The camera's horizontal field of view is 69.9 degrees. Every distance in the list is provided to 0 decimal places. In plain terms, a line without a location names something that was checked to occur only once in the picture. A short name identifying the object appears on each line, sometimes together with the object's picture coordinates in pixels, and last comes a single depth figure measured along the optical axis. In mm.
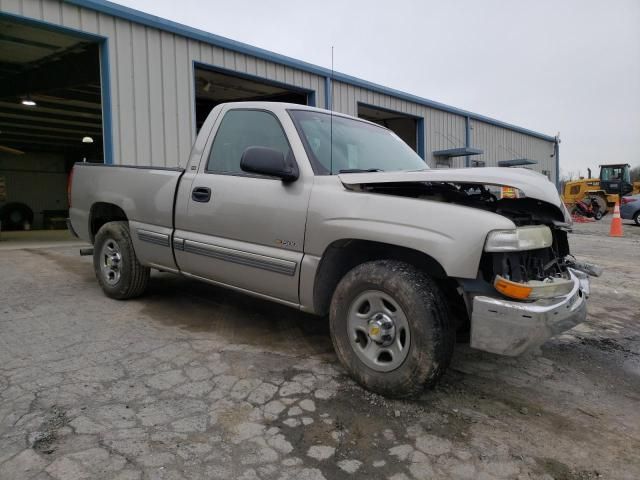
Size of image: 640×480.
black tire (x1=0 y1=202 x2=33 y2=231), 19891
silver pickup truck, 2479
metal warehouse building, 7902
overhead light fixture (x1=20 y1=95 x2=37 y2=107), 12285
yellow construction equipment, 23766
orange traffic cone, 13291
